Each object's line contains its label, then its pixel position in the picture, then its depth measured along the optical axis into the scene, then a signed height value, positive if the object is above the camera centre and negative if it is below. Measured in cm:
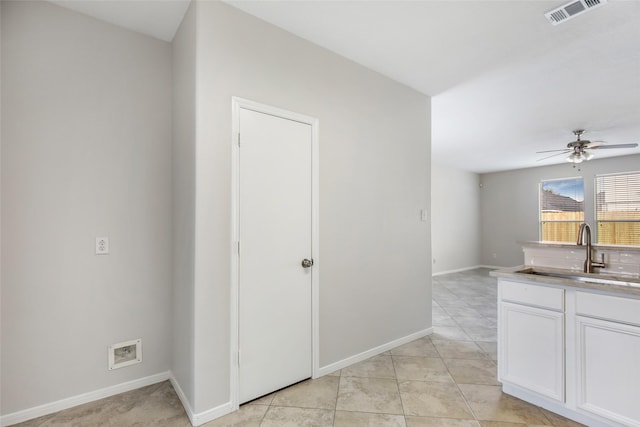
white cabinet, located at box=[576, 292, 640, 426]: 170 -83
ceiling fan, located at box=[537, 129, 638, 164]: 425 +97
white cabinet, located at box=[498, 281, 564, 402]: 197 -84
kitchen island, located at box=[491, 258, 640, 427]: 172 -80
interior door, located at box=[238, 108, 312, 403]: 210 -28
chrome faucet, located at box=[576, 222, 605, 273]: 220 -34
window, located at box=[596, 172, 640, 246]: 645 +16
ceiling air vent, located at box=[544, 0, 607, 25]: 199 +139
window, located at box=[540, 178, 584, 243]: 720 +16
